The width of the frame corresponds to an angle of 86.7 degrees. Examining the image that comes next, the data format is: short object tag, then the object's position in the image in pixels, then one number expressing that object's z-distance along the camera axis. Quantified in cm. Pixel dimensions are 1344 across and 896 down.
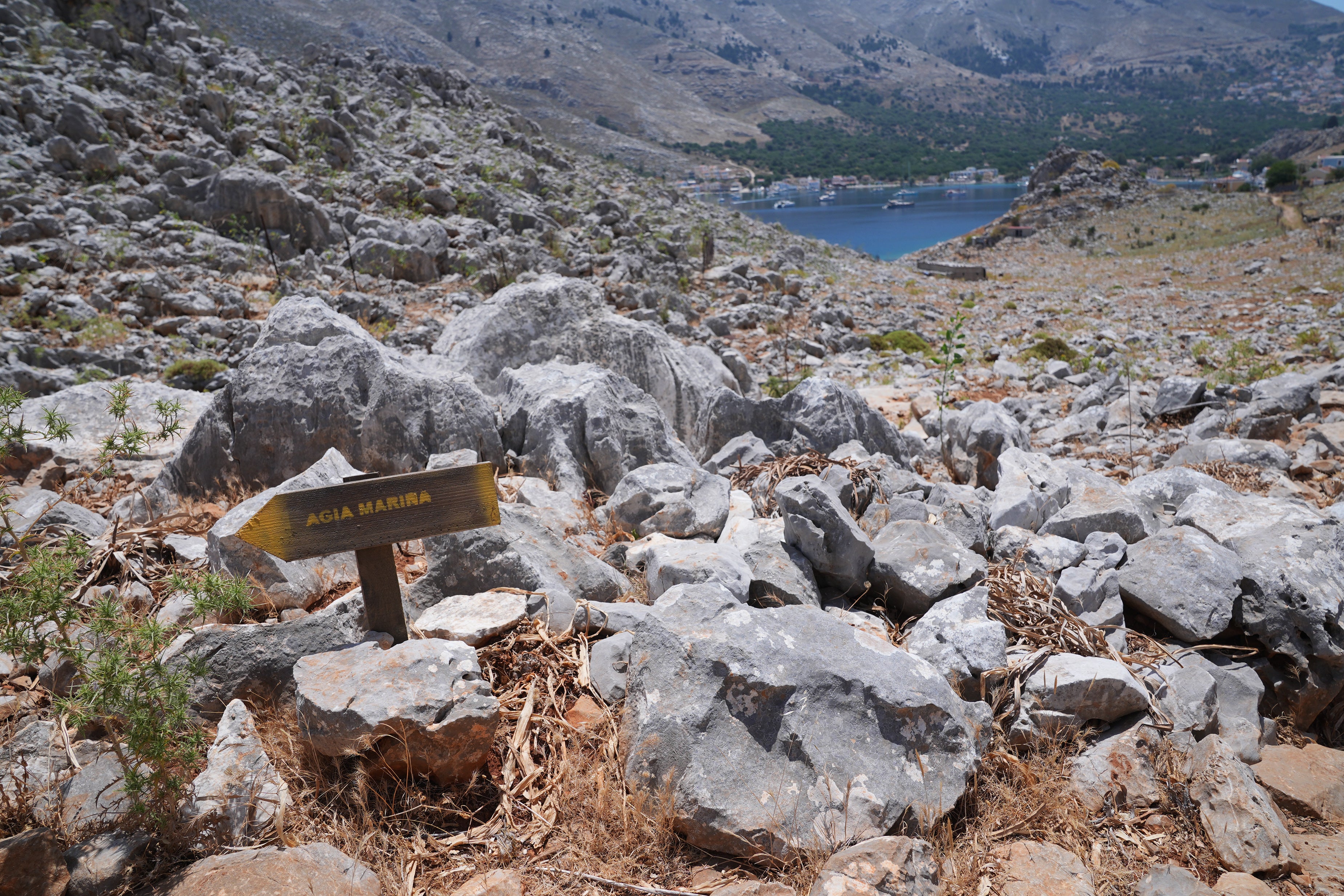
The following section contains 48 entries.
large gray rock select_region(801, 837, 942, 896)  214
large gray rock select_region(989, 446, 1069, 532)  442
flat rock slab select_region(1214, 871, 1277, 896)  242
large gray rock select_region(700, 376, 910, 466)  582
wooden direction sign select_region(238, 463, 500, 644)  281
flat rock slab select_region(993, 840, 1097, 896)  241
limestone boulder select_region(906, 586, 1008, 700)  315
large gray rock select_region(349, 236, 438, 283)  1297
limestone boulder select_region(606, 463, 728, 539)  438
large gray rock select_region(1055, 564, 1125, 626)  360
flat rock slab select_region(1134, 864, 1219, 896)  242
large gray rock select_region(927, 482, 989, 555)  418
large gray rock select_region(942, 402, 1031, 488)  590
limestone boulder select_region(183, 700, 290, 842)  238
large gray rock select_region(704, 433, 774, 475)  545
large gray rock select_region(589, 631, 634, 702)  306
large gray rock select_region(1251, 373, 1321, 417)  778
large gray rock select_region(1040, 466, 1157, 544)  424
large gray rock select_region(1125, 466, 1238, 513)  479
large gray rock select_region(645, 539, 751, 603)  346
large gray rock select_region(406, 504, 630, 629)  349
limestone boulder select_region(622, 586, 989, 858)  243
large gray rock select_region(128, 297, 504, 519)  480
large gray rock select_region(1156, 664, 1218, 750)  310
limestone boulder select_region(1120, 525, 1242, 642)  350
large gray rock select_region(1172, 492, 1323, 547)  398
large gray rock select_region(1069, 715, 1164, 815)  281
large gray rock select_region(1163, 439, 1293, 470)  600
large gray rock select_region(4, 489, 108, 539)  394
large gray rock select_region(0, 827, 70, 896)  200
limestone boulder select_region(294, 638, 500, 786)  246
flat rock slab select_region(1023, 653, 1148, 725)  301
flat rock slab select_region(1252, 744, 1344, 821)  293
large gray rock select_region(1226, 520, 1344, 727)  343
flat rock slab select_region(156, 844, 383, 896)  211
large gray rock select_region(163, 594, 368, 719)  280
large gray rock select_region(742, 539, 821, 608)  354
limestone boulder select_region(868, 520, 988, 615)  362
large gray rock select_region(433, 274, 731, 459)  661
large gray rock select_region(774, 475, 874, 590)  372
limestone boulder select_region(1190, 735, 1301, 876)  257
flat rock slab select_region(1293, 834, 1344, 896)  254
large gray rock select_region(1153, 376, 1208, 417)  828
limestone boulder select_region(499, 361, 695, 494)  516
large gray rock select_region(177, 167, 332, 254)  1286
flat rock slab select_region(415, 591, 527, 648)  322
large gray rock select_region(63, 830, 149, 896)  216
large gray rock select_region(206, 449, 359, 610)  340
